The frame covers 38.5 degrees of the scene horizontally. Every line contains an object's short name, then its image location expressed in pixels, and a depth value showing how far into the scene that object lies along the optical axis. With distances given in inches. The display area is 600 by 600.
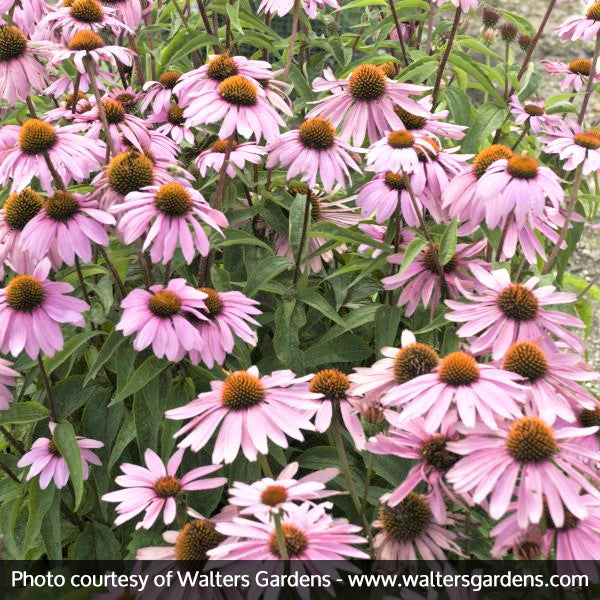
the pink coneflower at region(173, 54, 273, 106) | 71.7
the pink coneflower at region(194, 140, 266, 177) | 72.1
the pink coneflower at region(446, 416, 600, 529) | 42.8
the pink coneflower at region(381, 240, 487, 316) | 68.1
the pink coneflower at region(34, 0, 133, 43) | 75.7
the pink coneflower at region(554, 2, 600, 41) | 83.1
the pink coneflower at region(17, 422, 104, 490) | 64.7
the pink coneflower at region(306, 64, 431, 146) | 72.2
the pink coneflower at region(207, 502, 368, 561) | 43.8
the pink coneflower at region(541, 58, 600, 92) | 98.1
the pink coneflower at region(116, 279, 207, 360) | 56.1
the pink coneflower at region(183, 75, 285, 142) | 65.9
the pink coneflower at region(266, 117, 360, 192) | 67.6
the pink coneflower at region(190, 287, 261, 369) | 59.2
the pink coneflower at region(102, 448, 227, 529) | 51.3
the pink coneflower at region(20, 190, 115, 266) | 58.3
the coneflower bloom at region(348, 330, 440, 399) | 52.9
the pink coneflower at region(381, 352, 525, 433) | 45.9
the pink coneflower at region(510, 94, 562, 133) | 78.5
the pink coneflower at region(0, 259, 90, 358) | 59.4
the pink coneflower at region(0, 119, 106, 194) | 62.1
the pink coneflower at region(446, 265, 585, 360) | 55.7
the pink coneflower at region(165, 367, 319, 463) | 50.9
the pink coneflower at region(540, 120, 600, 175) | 72.1
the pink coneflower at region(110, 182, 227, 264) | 56.8
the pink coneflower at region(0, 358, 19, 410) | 63.5
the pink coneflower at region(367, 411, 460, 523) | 46.8
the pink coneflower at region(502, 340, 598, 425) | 50.2
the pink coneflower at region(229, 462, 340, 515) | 43.3
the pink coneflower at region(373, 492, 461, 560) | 48.3
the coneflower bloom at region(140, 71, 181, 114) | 85.4
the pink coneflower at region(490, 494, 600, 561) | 44.8
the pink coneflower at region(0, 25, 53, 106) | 69.9
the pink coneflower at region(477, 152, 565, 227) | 59.3
